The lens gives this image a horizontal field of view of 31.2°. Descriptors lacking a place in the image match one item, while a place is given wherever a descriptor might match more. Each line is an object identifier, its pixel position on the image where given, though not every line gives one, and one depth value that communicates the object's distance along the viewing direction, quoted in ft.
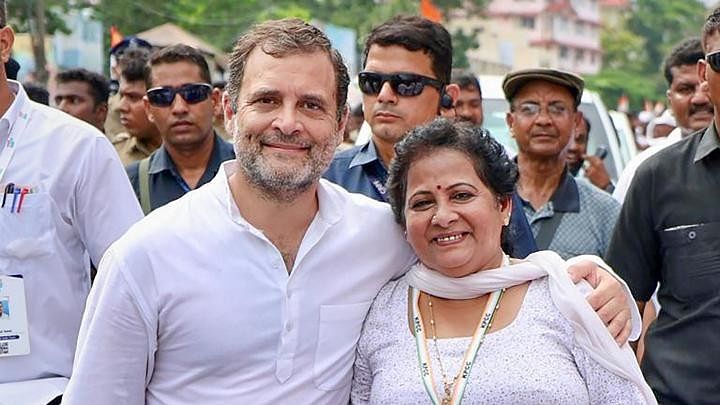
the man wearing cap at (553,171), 20.48
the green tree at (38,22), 74.43
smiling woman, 12.00
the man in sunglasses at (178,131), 21.12
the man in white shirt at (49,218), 14.16
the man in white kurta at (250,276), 11.62
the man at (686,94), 24.62
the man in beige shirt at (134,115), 26.43
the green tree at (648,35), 281.33
